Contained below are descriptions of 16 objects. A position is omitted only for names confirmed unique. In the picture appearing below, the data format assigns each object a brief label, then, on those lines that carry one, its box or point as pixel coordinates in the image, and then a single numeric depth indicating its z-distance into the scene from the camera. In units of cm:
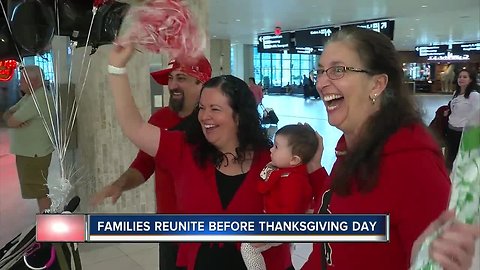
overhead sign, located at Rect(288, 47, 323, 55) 1337
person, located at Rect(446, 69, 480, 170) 474
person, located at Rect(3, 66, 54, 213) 381
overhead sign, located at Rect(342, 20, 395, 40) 965
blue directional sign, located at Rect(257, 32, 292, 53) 1327
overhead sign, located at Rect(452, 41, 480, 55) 2175
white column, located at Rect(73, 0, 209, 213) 384
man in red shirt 185
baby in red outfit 156
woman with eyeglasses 102
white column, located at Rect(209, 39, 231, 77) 1592
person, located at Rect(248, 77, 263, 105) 937
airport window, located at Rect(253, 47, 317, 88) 2716
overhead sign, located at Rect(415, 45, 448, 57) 2228
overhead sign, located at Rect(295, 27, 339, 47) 1157
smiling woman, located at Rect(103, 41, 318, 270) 151
